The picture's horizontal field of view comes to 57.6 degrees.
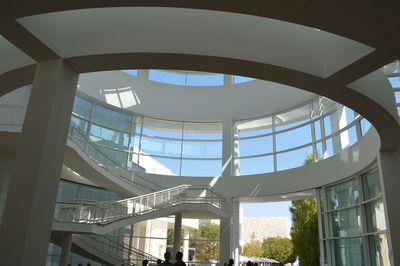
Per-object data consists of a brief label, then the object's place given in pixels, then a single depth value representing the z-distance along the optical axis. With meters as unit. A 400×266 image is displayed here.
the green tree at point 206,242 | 23.39
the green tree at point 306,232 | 26.17
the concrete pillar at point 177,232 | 19.02
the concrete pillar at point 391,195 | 10.65
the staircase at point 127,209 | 13.70
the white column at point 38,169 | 6.14
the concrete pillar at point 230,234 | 20.22
